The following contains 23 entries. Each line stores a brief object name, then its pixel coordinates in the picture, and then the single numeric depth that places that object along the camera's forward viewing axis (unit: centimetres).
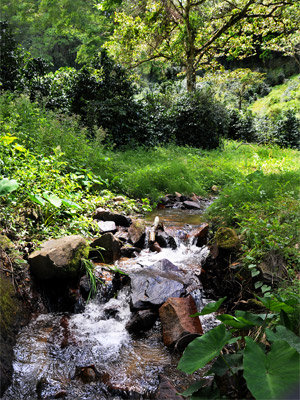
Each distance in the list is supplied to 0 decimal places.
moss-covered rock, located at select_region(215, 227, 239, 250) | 305
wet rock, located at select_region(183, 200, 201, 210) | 648
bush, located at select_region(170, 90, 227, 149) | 1216
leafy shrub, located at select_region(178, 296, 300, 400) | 115
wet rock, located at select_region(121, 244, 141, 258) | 404
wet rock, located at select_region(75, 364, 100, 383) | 206
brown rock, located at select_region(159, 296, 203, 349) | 237
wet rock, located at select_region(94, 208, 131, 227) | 474
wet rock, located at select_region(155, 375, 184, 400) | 182
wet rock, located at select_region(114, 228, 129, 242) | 436
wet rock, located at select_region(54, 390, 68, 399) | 191
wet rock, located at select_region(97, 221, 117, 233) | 435
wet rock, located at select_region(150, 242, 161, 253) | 424
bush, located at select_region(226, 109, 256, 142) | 1600
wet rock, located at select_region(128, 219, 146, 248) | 431
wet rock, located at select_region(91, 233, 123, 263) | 375
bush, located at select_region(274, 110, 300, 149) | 1508
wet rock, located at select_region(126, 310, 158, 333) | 266
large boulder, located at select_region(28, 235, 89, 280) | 291
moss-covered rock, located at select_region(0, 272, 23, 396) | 197
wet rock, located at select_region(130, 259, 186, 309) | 284
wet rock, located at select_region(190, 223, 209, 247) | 407
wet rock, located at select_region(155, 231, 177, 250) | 438
